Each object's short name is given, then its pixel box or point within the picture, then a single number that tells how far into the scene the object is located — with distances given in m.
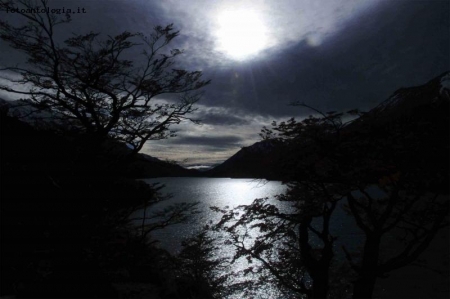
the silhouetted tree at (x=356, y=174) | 6.31
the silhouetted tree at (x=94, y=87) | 8.51
